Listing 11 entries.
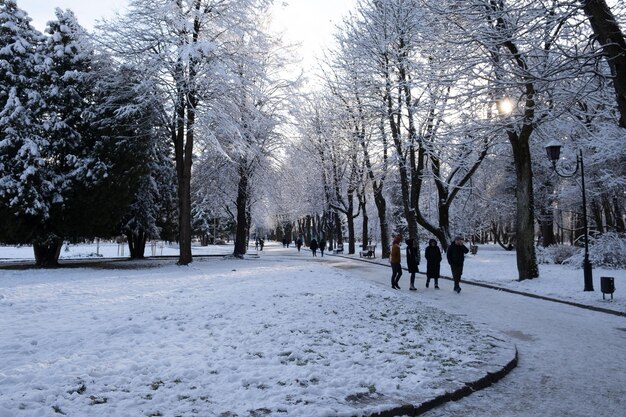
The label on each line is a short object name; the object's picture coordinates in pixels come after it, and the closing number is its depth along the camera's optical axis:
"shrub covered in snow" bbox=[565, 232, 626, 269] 20.09
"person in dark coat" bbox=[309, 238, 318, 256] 35.36
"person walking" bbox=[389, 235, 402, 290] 14.75
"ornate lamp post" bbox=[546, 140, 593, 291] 13.19
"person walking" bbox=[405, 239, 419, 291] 14.66
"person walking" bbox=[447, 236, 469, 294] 14.00
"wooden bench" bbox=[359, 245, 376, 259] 32.58
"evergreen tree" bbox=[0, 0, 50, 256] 17.22
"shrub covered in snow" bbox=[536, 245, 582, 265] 24.16
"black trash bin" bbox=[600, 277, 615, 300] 11.42
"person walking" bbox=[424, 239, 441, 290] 14.69
